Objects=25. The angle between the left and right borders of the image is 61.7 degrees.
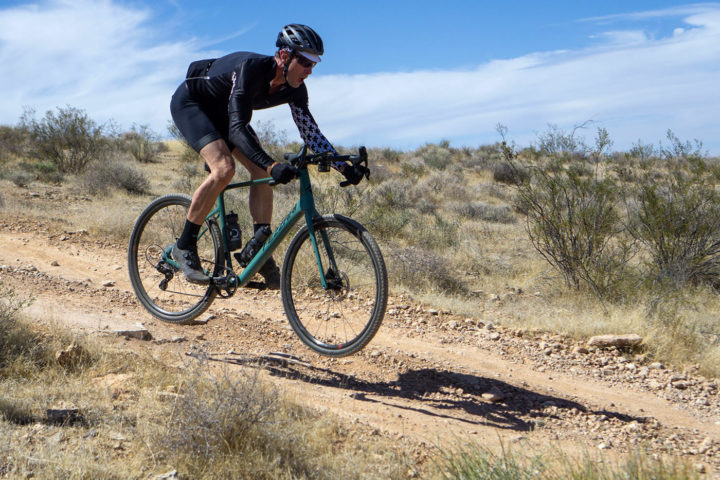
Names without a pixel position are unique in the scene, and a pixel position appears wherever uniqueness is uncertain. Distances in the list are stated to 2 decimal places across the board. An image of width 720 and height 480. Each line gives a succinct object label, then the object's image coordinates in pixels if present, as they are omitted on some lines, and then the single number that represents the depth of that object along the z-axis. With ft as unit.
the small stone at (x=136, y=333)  14.98
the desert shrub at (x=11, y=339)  12.08
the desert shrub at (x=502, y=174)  73.10
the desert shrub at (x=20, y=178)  47.55
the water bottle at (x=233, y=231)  15.24
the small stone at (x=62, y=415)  9.91
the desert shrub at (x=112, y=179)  46.78
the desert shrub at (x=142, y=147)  84.12
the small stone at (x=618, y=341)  17.87
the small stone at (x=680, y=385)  15.51
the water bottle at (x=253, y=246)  14.52
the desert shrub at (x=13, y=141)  73.92
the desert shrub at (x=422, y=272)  25.62
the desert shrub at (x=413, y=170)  73.12
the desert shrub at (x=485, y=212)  48.24
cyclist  13.29
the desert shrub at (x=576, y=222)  25.53
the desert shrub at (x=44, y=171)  53.06
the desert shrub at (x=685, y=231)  26.68
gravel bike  13.12
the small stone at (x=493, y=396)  13.91
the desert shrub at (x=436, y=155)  87.30
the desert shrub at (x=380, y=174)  64.05
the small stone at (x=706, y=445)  11.46
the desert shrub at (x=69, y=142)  61.41
